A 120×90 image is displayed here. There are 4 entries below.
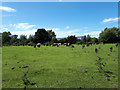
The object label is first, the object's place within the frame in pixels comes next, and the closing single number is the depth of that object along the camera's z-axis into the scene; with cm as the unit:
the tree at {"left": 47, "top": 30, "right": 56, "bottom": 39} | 10449
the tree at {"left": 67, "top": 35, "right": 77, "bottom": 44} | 6504
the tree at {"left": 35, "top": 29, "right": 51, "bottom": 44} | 7650
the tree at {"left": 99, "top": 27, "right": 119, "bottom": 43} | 6918
